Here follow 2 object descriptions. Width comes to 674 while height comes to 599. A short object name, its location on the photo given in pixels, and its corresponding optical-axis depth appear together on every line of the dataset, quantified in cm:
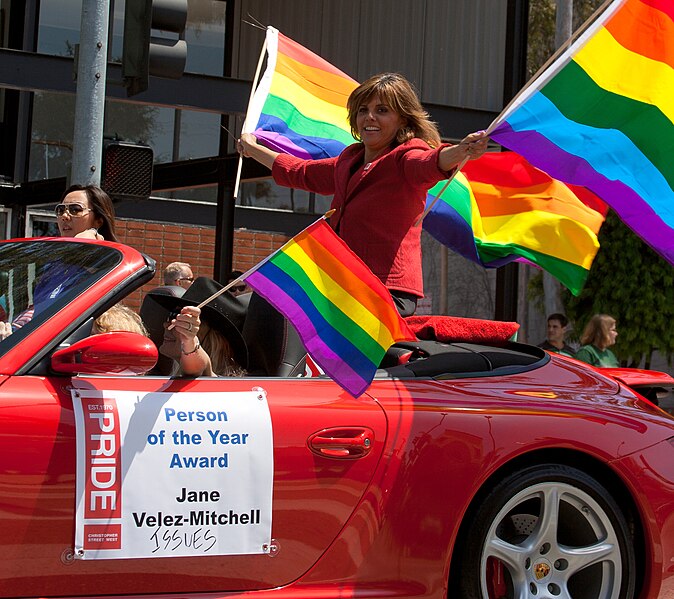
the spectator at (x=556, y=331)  1069
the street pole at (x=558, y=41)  1878
